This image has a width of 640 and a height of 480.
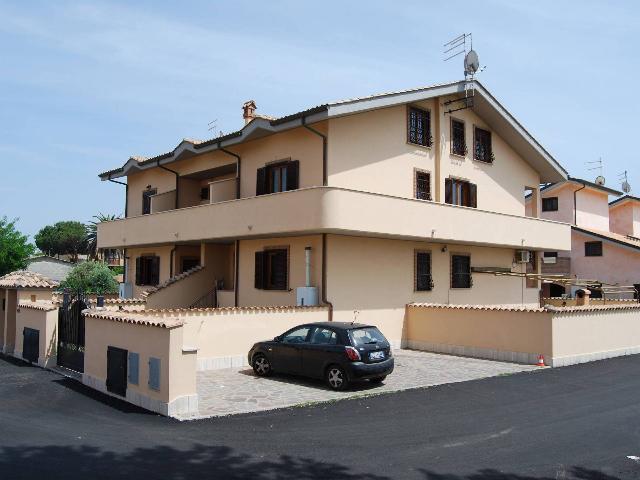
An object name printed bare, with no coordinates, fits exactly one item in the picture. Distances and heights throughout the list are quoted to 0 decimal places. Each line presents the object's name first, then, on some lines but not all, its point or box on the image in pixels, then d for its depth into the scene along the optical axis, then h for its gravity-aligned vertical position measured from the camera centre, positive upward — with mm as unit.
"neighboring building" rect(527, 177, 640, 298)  34812 +2289
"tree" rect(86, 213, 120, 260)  71888 +4822
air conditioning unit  25125 +971
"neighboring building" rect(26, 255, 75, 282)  63256 +962
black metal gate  14258 -1472
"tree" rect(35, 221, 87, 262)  95312 +6006
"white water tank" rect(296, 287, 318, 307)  18141 -625
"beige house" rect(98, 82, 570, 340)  18469 +2369
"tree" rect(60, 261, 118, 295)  35125 -255
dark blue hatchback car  12547 -1775
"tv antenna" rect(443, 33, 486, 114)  22422 +8292
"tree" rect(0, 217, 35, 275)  36344 +1626
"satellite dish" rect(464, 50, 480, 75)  22703 +8582
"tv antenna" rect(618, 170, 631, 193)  51309 +8309
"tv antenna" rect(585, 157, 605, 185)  45531 +7942
